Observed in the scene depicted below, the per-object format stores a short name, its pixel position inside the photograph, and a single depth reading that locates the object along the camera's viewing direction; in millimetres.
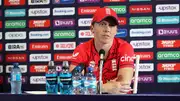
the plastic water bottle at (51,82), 4340
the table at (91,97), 3422
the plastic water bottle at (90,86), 4309
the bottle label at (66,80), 4341
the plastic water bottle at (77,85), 4295
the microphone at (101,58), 4453
